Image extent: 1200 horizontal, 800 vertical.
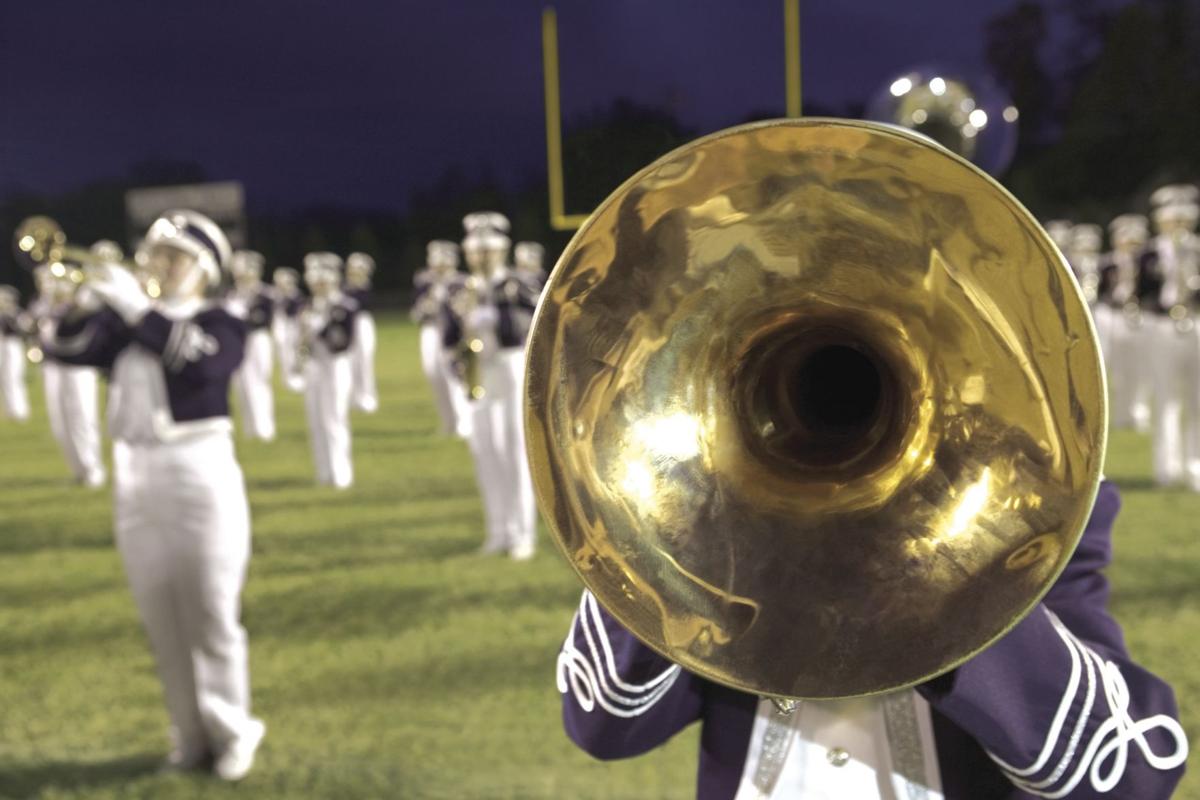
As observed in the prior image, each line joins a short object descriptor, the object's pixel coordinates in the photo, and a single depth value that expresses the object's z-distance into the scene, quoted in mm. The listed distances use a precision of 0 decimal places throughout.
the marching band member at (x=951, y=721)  1244
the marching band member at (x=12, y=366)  15906
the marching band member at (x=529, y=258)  12237
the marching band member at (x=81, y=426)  10281
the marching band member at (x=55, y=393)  10438
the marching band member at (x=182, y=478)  3635
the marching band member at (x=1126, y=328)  9125
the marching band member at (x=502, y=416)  6719
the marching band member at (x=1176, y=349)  8031
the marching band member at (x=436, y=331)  11969
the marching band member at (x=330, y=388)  9445
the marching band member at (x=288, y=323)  16906
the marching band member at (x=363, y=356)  14120
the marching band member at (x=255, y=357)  12656
